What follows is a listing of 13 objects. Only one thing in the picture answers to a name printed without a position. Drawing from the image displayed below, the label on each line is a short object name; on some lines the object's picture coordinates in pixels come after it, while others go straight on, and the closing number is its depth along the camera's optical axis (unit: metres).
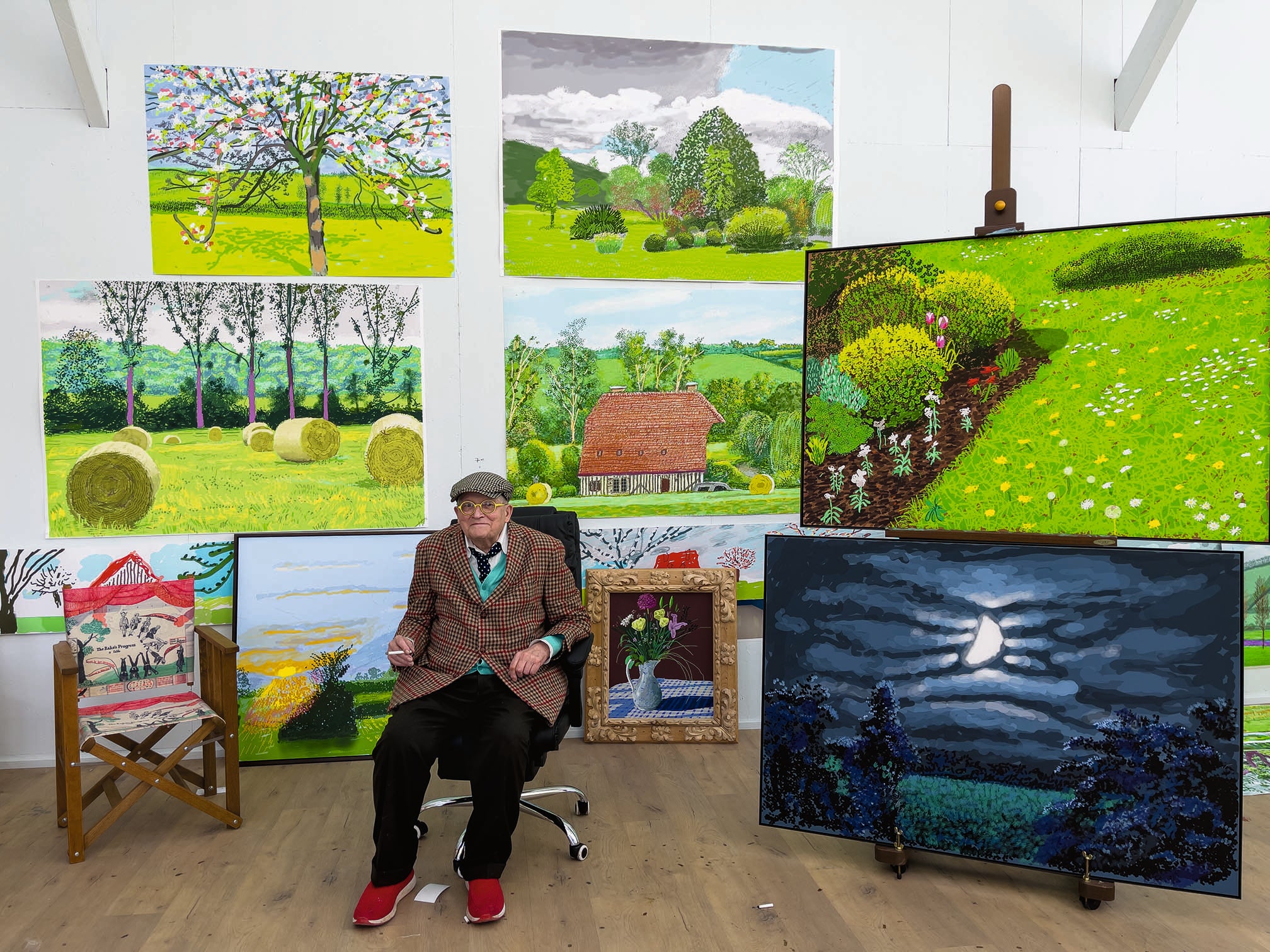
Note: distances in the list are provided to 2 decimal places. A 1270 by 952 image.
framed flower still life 3.75
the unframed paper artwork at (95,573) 3.49
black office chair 2.55
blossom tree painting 3.50
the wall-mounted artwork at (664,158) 3.70
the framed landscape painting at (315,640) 3.55
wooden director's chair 2.71
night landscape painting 2.25
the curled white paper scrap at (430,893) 2.48
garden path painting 2.23
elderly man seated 2.42
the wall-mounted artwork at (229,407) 3.50
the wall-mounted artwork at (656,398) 3.79
